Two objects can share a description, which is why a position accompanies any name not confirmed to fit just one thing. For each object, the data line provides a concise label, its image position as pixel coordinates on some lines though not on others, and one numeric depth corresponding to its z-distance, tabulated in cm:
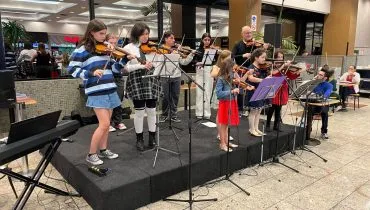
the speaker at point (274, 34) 469
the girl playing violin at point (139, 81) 268
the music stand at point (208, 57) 382
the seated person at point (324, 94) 434
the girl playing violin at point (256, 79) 344
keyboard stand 193
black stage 229
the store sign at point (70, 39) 652
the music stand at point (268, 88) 290
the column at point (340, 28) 966
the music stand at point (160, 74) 273
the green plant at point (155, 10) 618
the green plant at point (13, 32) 464
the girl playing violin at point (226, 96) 297
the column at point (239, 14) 678
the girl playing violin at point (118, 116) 395
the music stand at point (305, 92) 348
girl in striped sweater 238
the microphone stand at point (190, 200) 234
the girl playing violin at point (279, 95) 360
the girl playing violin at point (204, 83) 419
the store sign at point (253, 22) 651
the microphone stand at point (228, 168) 288
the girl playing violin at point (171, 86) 351
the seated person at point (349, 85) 677
